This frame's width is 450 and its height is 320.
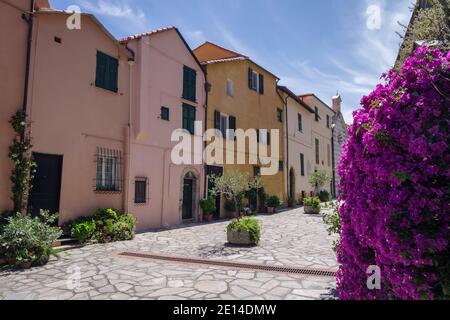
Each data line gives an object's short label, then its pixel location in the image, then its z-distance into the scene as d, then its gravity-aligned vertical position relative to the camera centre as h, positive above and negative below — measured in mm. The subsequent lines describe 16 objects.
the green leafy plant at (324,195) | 29078 +65
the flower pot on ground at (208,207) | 16297 -581
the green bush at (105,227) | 10062 -1049
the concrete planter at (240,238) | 9891 -1275
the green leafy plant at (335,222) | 5545 -431
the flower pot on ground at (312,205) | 19841 -540
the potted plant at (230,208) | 18234 -699
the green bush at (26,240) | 7574 -1098
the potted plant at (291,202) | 25469 -506
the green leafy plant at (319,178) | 24750 +1364
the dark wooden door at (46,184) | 9820 +301
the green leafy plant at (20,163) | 9000 +868
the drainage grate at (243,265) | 6727 -1566
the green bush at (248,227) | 9875 -945
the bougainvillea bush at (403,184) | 2826 +117
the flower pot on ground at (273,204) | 20859 -518
